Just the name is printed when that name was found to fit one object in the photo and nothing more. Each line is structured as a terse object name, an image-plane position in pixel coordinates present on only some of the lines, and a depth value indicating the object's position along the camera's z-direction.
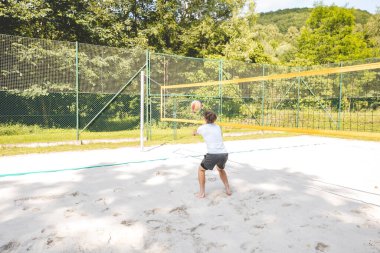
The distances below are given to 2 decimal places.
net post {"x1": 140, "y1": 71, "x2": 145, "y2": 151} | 6.89
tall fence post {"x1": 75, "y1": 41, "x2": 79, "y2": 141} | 8.34
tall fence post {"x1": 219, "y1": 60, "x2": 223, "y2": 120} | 10.30
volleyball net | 10.28
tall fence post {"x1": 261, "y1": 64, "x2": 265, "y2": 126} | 11.75
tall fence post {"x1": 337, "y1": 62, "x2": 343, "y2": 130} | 11.52
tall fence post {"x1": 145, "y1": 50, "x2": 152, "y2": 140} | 9.13
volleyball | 4.73
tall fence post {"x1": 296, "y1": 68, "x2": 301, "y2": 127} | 11.95
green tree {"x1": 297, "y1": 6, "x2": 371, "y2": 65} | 25.16
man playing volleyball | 3.49
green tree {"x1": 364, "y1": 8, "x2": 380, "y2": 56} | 29.90
